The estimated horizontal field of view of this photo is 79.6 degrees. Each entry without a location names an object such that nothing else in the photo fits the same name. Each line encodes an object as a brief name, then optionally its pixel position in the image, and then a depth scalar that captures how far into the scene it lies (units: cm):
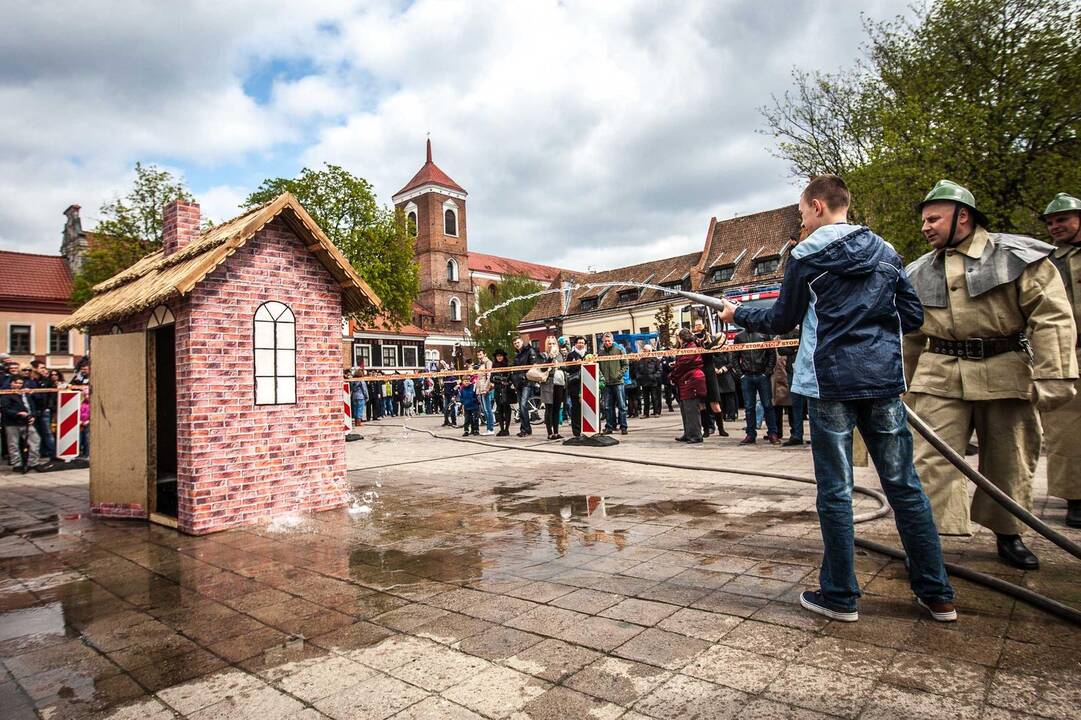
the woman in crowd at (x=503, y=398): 1511
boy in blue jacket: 301
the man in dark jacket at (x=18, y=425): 1179
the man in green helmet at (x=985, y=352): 360
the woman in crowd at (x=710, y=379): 1189
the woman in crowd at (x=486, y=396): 1566
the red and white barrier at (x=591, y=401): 1152
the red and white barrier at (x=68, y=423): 1247
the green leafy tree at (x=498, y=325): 6775
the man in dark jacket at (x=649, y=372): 1750
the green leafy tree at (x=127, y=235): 3100
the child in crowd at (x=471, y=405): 1559
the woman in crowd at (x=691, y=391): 1112
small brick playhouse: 579
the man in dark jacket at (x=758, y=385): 1034
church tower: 7594
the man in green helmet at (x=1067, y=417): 455
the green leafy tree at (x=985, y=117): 1905
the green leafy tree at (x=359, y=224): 3700
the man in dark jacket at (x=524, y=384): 1482
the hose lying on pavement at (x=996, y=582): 279
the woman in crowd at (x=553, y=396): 1330
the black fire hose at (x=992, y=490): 312
